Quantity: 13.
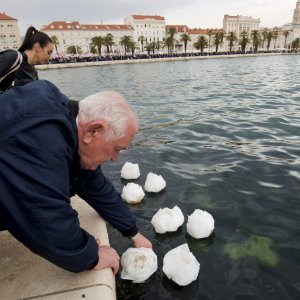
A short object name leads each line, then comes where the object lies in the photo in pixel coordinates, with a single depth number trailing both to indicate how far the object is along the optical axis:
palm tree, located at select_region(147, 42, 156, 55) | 107.78
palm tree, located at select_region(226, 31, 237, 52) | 124.96
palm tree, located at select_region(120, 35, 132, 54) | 103.69
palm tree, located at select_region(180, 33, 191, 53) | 113.00
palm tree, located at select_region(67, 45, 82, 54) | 103.31
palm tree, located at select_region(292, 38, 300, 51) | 135.75
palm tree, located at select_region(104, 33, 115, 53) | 100.50
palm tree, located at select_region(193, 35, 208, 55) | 111.31
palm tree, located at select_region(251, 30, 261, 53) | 132.12
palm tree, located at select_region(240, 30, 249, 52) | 122.05
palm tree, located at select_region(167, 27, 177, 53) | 112.88
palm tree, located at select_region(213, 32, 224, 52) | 119.86
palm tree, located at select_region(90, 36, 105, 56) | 97.81
